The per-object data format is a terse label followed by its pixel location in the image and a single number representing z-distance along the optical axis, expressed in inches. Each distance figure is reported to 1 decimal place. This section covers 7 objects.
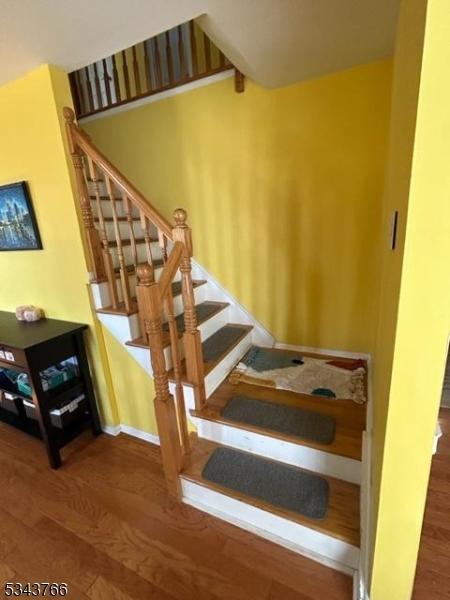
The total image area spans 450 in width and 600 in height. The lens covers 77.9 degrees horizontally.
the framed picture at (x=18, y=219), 68.9
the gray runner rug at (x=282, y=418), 56.5
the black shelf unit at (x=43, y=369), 63.0
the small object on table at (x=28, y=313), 77.4
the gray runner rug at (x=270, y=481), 49.1
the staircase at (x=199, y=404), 47.1
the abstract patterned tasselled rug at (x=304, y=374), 70.1
